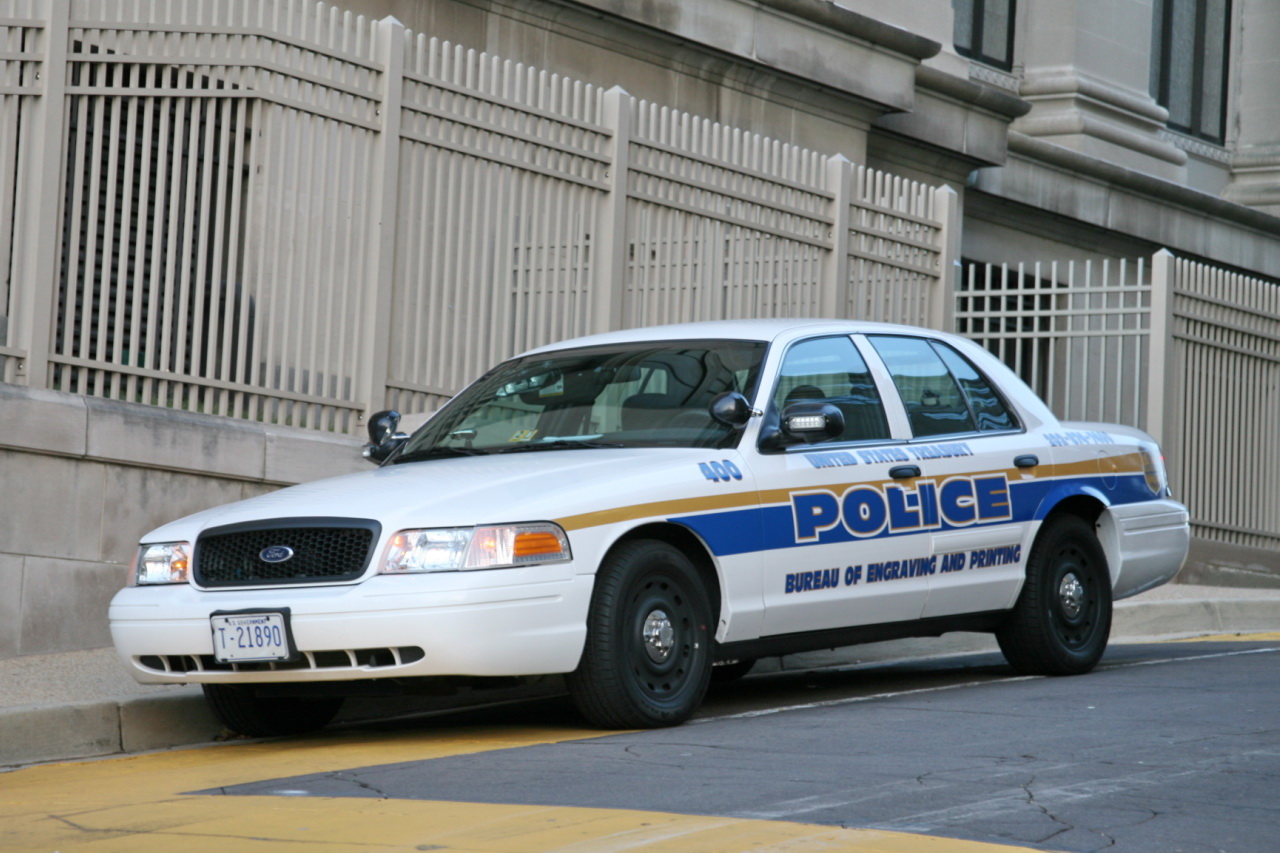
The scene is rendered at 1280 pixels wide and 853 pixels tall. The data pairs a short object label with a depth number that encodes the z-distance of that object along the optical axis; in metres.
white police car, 13.24
